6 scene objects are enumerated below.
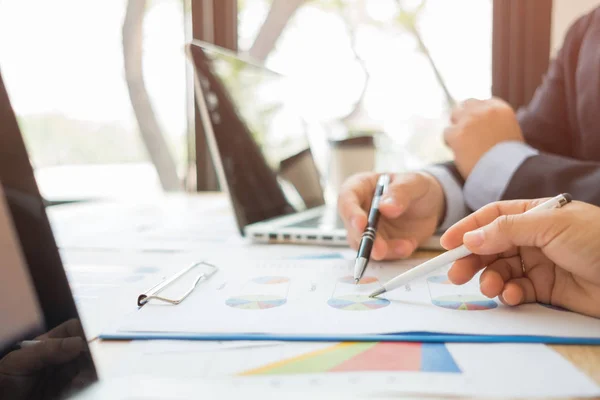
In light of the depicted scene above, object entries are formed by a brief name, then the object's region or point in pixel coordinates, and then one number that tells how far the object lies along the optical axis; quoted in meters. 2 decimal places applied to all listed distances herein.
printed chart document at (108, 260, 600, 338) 0.33
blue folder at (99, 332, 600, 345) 0.31
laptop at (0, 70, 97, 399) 0.24
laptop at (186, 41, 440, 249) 0.68
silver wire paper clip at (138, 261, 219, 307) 0.39
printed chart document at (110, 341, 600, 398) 0.25
